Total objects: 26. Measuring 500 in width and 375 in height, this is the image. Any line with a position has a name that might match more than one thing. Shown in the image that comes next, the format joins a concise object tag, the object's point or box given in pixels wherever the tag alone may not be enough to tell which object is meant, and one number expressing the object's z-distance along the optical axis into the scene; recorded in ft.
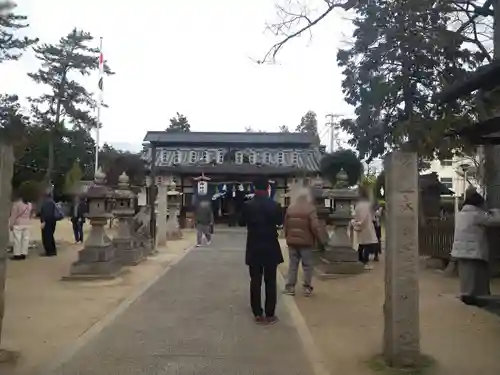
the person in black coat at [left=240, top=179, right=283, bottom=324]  26.99
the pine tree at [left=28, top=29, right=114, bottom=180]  156.76
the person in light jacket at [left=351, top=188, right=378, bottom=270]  45.60
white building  186.22
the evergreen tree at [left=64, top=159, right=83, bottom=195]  75.00
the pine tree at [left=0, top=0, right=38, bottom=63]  32.80
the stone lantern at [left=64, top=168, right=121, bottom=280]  40.16
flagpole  143.64
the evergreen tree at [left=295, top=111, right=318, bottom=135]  210.94
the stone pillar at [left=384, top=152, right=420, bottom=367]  19.62
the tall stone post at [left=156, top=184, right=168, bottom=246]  68.90
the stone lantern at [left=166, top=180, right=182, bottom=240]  81.97
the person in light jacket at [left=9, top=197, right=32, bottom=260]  49.06
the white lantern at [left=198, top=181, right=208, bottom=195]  111.45
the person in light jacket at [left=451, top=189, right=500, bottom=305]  29.30
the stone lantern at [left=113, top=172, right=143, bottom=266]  48.75
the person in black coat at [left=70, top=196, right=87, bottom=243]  65.27
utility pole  169.16
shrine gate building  116.16
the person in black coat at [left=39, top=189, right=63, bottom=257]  52.47
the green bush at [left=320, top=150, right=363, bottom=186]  86.07
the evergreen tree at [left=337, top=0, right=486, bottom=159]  50.62
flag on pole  146.41
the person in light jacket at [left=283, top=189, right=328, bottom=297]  32.07
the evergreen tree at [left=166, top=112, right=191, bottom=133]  239.91
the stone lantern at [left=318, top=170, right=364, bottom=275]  42.88
